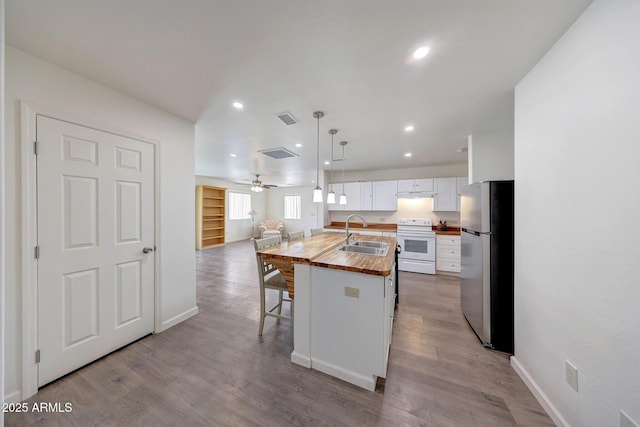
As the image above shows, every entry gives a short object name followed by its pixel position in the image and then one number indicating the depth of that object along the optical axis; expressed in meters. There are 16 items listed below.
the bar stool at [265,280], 2.24
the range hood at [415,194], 4.71
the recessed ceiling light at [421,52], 1.42
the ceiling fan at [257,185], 6.13
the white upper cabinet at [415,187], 4.70
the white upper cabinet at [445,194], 4.48
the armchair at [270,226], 8.55
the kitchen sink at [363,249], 2.48
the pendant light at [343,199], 3.17
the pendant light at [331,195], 2.88
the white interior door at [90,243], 1.61
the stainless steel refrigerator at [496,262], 2.01
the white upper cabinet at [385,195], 5.04
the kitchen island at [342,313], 1.59
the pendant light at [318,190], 2.36
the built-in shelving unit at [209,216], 6.91
